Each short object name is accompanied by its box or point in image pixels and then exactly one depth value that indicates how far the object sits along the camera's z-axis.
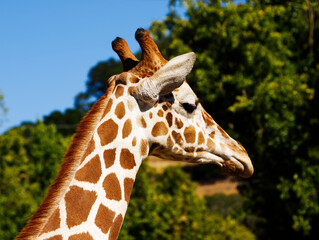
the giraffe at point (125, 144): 6.22
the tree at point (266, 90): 32.19
